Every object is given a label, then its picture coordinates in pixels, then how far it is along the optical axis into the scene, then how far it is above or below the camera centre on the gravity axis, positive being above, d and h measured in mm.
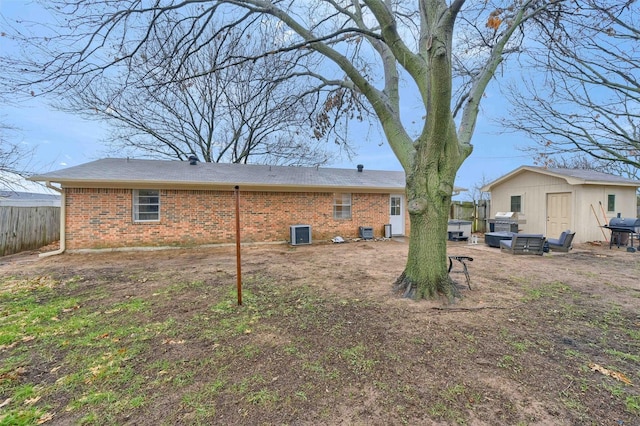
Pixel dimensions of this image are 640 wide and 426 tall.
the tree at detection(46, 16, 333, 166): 13016 +4891
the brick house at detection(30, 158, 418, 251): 9266 +436
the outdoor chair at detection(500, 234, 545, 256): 8812 -906
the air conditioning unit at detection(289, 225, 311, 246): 10992 -785
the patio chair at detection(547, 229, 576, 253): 9258 -910
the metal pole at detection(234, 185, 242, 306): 4500 -797
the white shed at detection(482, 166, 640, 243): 11703 +744
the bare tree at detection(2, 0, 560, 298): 4215 +2578
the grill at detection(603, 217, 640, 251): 10172 -465
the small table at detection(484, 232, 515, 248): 10508 -831
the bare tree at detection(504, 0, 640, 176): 6652 +4048
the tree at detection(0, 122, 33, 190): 9695 +1977
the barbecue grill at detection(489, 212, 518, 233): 12807 -319
